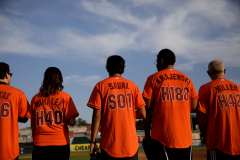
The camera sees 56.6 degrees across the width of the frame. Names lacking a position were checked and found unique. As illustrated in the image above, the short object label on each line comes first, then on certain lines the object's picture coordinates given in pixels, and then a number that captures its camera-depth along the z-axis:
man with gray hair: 3.37
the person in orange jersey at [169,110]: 3.06
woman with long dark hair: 3.30
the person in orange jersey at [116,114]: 3.00
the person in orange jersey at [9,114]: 3.39
